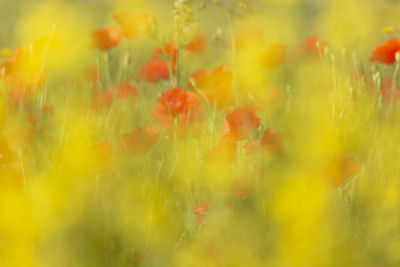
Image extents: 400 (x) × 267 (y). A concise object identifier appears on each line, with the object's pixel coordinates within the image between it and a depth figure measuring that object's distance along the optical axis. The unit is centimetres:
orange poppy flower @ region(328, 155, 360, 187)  628
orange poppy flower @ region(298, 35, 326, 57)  703
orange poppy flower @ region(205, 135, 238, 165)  641
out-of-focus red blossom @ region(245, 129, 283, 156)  641
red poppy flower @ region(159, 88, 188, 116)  658
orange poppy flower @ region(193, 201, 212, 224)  632
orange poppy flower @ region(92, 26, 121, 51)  707
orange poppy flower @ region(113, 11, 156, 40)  685
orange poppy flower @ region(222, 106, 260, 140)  644
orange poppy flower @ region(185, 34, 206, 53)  711
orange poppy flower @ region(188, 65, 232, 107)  672
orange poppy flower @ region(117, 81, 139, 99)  693
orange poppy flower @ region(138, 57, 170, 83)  700
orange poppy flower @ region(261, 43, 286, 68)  688
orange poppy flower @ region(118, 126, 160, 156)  646
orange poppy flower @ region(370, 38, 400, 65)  688
